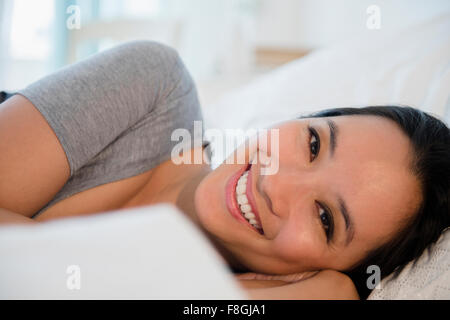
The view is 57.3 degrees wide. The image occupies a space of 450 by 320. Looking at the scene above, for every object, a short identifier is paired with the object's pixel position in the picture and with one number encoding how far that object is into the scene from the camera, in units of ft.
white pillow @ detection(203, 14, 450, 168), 4.10
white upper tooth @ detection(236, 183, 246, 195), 2.63
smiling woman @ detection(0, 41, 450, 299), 2.41
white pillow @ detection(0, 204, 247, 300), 1.05
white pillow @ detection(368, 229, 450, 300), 2.21
